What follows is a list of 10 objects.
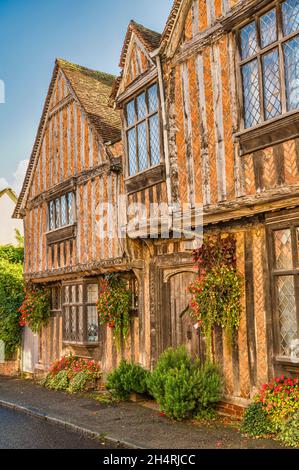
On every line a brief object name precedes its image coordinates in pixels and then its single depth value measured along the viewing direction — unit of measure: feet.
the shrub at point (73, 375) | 37.70
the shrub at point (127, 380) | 31.94
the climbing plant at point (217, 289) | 26.18
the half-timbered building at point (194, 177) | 23.43
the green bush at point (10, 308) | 50.70
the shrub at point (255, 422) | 22.38
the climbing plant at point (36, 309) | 47.16
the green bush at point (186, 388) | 25.53
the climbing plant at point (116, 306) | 35.99
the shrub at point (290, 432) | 20.53
